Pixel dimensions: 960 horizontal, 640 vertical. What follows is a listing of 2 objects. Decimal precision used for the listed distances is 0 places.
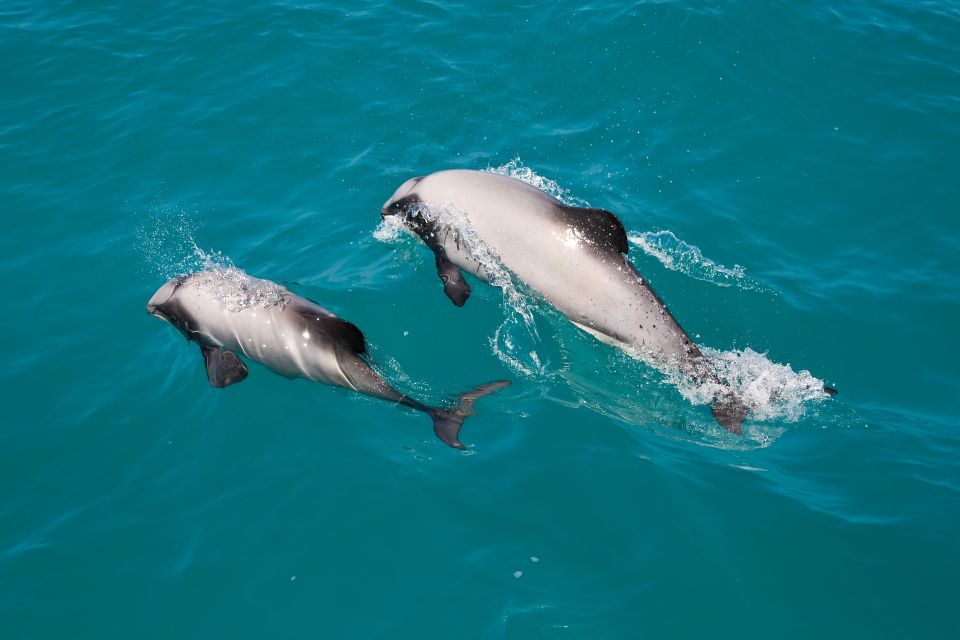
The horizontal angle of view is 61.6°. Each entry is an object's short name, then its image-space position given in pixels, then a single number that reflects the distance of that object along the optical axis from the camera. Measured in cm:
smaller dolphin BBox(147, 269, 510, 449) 1121
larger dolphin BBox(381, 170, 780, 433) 1184
